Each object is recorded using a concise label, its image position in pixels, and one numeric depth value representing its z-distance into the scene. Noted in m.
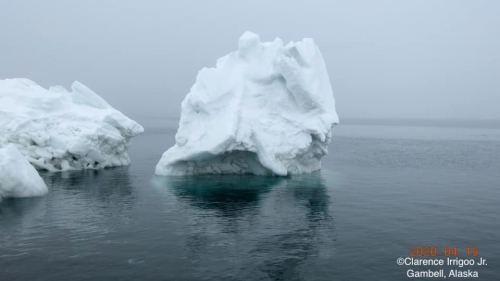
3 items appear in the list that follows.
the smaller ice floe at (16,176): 27.19
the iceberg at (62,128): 40.75
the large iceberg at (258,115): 35.12
